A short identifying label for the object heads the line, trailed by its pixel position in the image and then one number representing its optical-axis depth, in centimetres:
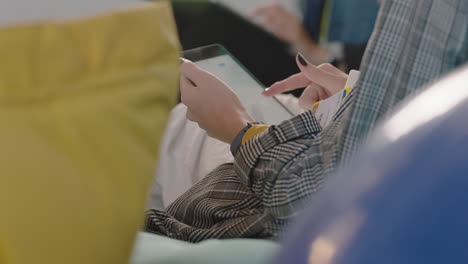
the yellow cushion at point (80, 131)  121
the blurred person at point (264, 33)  272
